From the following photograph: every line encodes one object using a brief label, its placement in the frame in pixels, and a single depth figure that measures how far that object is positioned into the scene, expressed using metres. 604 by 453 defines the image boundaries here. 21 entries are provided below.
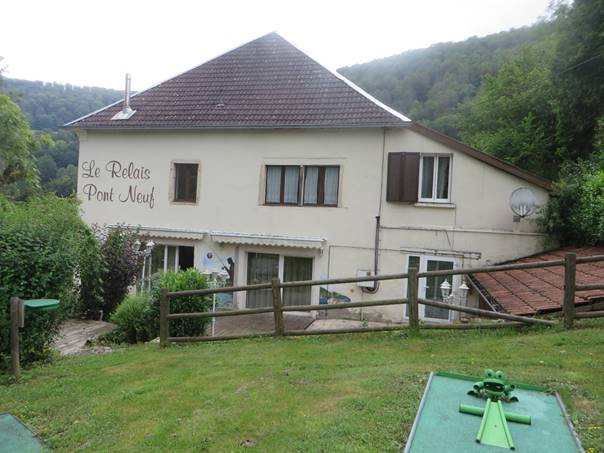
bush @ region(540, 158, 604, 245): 11.05
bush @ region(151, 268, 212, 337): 9.91
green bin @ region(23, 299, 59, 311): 6.93
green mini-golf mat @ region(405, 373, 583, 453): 3.90
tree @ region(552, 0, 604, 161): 14.98
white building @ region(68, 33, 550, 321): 13.20
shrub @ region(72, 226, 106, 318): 12.95
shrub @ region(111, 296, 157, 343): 10.41
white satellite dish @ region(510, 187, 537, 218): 12.39
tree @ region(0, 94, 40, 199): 24.94
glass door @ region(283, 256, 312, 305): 14.72
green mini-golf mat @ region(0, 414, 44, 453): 4.71
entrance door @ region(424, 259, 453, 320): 13.25
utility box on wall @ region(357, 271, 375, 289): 13.73
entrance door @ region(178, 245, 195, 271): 15.66
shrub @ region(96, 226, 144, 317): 13.81
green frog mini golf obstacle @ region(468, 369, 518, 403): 4.81
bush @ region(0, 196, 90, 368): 7.31
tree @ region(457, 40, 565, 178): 19.94
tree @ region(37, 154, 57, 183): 37.44
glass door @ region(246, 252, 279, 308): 15.03
